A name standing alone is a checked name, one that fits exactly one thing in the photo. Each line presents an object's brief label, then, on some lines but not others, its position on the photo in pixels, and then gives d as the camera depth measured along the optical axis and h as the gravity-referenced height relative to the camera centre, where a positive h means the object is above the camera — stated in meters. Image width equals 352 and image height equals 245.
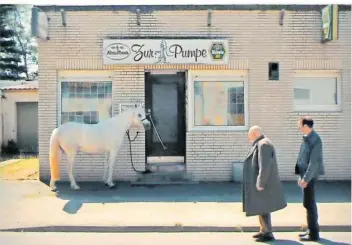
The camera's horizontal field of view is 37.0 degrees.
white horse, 11.74 -0.58
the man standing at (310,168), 7.85 -0.85
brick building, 12.95 +0.86
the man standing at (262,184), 7.70 -1.07
